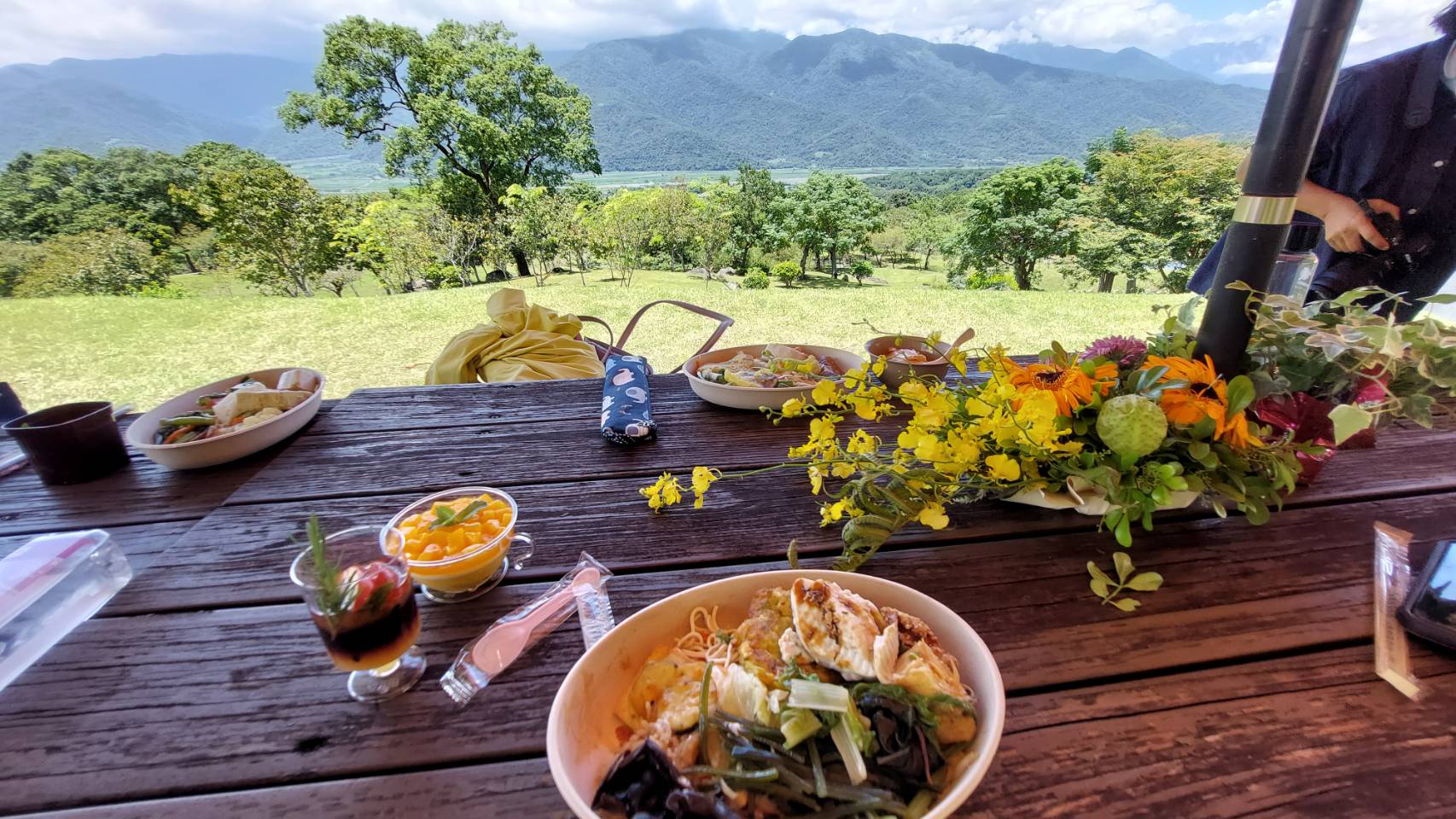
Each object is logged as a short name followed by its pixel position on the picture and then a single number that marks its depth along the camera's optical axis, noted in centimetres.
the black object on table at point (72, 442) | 114
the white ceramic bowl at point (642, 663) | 44
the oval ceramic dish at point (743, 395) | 131
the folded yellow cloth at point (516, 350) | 194
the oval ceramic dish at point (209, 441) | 115
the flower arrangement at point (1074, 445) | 75
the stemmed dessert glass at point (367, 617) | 60
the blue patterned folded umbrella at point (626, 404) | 123
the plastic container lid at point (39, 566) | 77
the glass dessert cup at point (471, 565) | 76
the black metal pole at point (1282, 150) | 65
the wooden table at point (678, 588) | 53
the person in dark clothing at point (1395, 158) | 168
